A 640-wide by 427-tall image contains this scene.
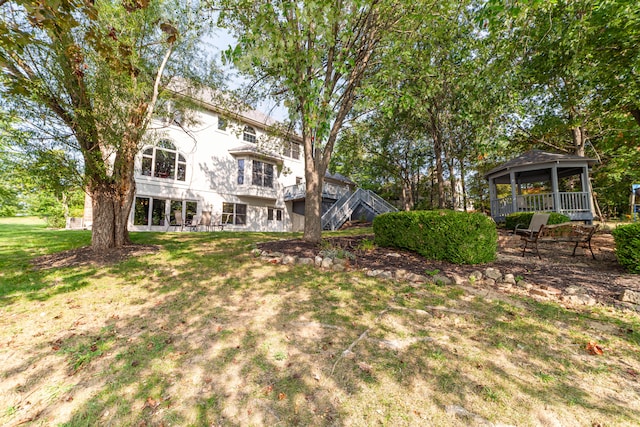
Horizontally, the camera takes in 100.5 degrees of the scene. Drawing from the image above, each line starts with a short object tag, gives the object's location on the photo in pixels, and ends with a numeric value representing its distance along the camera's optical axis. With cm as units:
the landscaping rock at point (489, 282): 467
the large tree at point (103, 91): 563
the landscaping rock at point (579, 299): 385
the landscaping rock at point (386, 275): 507
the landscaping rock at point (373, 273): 519
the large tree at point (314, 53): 455
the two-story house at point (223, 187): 1480
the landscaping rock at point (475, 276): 478
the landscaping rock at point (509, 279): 470
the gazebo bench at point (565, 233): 621
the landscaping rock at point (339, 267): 560
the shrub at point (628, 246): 482
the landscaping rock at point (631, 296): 371
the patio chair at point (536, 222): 746
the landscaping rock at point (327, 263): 572
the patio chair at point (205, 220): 1537
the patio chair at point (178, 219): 1517
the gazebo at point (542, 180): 1197
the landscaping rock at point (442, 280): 472
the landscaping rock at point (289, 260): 601
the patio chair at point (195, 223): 1552
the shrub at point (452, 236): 552
